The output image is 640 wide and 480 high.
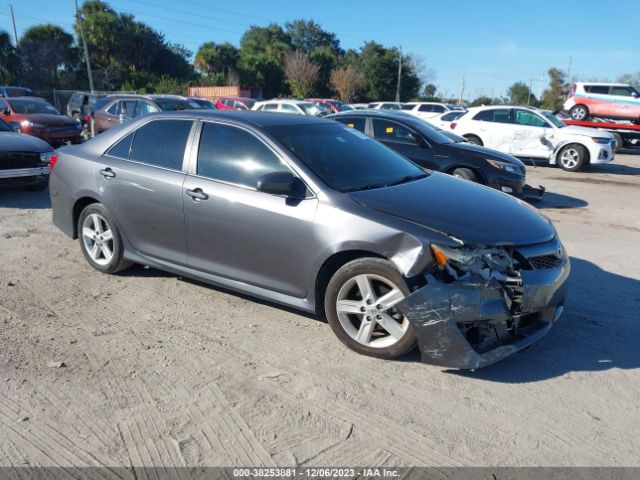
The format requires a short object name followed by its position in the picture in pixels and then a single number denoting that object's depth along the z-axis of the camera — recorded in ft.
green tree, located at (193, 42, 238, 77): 183.01
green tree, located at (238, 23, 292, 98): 178.19
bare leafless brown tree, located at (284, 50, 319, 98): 175.42
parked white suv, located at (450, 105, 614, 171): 46.16
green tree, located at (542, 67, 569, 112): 205.35
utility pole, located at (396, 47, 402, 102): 183.16
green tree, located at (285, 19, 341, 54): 272.92
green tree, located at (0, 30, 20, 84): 138.00
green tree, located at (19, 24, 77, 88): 141.90
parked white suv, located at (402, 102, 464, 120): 88.17
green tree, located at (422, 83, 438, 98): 245.24
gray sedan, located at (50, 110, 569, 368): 11.08
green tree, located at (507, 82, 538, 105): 264.93
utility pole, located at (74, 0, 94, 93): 122.46
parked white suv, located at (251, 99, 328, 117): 72.95
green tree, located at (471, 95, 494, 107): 214.01
